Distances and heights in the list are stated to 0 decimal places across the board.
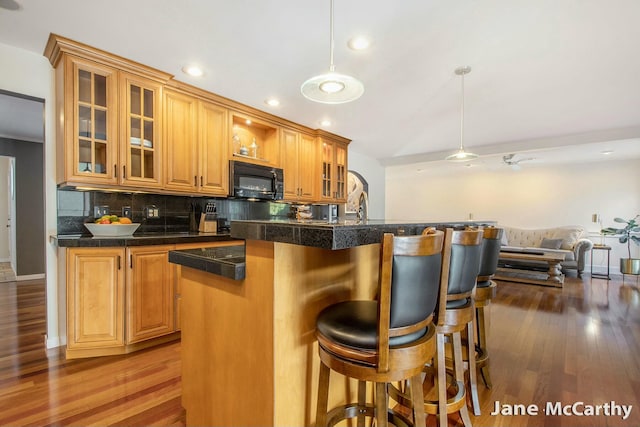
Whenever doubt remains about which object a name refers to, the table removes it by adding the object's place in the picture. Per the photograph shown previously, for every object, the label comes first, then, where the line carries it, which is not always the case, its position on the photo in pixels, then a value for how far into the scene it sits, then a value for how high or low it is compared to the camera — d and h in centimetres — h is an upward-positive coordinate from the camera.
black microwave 339 +36
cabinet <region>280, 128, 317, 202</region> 408 +67
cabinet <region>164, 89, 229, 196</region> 289 +69
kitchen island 109 -47
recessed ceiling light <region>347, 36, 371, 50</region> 245 +146
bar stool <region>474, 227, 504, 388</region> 186 -50
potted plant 524 -48
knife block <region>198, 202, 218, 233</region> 330 -14
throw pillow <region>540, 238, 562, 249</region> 588 -66
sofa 558 -66
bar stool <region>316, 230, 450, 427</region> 90 -42
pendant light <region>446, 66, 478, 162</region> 315 +68
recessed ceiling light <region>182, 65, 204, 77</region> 268 +132
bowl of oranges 247 -15
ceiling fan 573 +108
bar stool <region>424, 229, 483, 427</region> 129 -49
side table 554 -124
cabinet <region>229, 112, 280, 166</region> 360 +96
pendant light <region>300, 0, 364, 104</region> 165 +76
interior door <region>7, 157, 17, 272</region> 485 +10
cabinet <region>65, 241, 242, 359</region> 225 -73
